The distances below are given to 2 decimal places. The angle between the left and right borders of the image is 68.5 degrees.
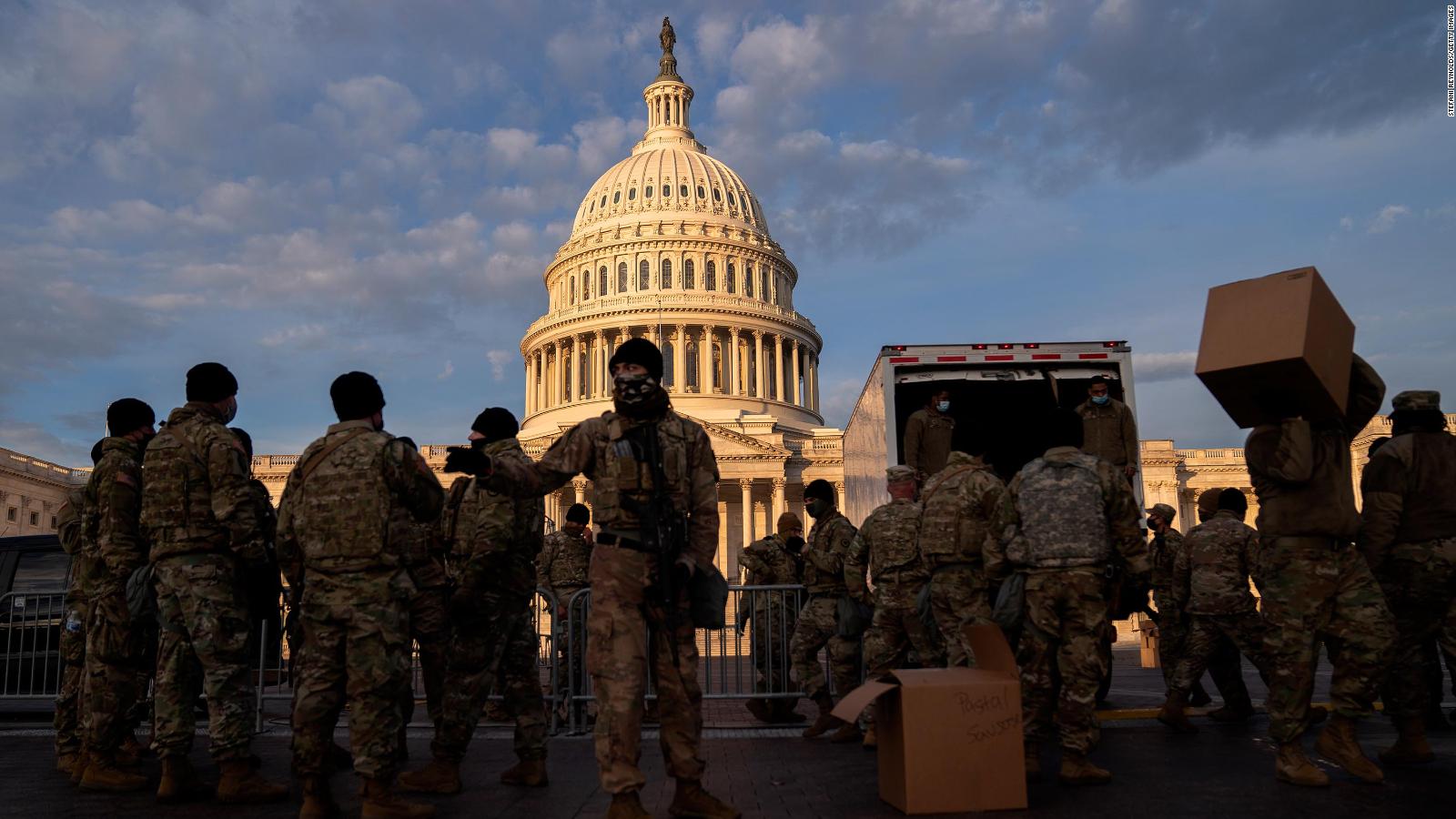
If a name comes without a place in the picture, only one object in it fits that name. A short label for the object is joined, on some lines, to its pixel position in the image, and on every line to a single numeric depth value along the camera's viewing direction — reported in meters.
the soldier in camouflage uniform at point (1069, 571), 6.44
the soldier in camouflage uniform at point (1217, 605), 9.32
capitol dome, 74.75
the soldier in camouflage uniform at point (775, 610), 11.30
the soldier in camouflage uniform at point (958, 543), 7.61
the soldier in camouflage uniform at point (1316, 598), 6.30
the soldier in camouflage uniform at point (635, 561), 5.50
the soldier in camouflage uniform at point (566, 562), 12.81
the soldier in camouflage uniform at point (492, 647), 6.90
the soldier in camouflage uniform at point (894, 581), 8.49
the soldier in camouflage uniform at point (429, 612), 7.00
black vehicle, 11.52
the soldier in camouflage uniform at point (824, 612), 9.85
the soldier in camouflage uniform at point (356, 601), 5.72
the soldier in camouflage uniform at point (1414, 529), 7.19
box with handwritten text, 5.59
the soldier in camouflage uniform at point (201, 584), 6.38
